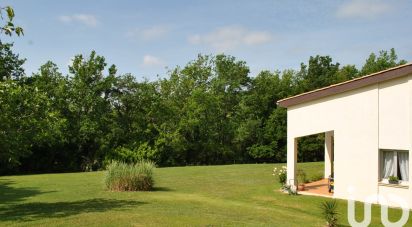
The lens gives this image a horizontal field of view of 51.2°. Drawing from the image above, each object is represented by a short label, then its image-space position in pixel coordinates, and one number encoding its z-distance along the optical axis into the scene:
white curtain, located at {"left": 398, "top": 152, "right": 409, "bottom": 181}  16.92
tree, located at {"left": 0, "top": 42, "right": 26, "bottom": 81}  40.44
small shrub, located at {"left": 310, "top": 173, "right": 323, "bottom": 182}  24.65
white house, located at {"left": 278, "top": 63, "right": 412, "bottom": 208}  16.89
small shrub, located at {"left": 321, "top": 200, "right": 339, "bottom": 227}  12.94
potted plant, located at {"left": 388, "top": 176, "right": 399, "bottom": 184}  17.09
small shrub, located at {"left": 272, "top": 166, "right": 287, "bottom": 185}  22.09
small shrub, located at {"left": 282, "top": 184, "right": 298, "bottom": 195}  20.03
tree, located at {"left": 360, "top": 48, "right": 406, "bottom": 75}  52.38
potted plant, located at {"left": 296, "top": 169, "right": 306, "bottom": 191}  23.34
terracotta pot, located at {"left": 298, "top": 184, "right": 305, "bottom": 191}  21.23
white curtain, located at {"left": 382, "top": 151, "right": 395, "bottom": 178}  17.39
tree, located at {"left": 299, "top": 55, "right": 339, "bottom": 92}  50.34
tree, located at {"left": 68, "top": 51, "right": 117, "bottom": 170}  41.34
